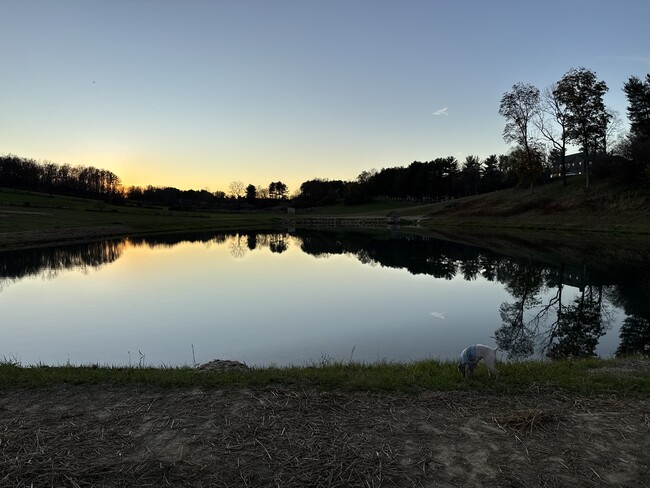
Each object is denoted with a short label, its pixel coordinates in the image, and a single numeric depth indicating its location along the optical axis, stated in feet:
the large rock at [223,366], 26.20
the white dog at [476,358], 22.75
